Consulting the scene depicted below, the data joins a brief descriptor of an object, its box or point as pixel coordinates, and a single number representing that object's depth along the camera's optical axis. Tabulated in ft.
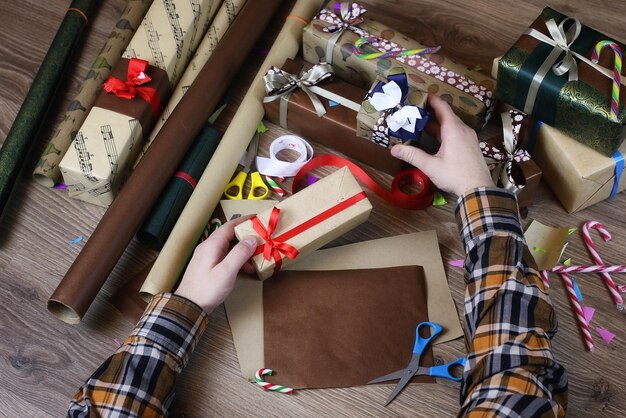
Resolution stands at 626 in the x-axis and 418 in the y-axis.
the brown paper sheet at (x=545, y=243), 4.12
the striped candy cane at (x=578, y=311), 3.92
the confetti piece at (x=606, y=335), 3.93
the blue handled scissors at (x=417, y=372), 3.80
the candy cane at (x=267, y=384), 3.82
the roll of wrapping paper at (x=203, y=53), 4.60
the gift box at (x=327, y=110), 4.34
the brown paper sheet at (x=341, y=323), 3.87
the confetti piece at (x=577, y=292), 4.05
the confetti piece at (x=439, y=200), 4.37
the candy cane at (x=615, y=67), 3.87
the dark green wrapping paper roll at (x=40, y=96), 4.39
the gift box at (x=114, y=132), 4.24
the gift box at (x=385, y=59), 4.37
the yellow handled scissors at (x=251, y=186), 4.42
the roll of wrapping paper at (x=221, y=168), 4.04
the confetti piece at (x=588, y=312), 4.00
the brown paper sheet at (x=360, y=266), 3.96
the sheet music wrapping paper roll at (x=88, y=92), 4.44
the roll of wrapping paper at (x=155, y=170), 3.98
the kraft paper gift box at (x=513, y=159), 4.10
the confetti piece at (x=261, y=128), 4.62
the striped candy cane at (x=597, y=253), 4.02
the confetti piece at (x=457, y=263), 4.17
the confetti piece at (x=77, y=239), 4.34
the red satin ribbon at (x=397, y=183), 4.30
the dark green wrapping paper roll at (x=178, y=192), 4.24
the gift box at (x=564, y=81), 3.93
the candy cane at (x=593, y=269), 4.09
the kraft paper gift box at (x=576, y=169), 4.06
